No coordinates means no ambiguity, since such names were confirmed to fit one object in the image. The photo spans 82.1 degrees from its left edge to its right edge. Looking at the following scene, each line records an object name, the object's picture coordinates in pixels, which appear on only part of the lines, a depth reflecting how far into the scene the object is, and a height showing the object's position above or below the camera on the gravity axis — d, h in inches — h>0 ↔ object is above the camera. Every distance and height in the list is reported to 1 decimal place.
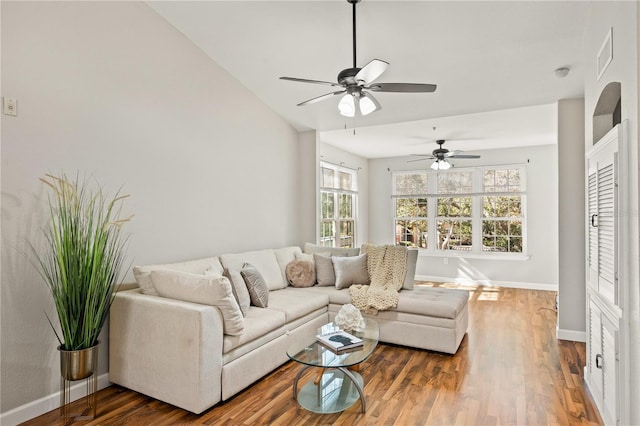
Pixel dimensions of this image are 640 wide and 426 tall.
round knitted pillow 174.4 -27.1
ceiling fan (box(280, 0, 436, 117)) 99.6 +37.9
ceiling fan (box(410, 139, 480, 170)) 230.6 +38.8
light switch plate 93.5 +28.8
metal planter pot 93.7 -37.5
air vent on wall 87.3 +40.8
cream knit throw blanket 148.2 -27.8
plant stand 93.8 -40.8
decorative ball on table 112.1 -31.5
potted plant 94.3 -14.2
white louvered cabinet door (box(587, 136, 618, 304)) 85.4 -1.6
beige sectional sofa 95.8 -37.5
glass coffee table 94.7 -48.0
